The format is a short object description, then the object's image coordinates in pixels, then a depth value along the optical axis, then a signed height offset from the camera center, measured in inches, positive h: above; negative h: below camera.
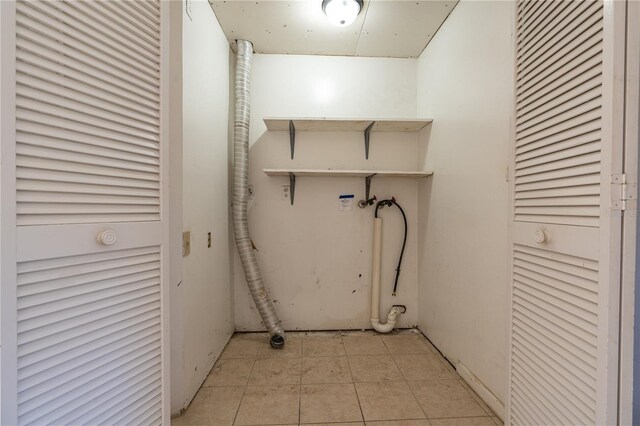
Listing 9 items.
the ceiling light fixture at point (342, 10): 65.5 +52.1
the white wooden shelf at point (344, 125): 80.0 +28.2
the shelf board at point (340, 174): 79.4 +11.9
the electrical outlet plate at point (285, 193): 90.7 +5.9
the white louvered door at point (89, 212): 25.5 -0.5
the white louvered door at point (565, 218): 27.2 -0.6
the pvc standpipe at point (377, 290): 89.0 -27.7
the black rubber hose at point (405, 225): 91.0 -5.1
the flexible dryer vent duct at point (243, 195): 81.6 +4.6
